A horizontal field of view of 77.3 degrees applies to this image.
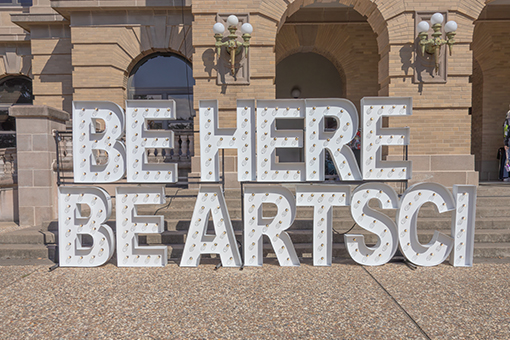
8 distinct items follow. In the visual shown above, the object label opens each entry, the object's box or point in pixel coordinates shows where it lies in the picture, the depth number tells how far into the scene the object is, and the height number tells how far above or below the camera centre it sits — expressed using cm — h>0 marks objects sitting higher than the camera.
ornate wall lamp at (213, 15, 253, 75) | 685 +271
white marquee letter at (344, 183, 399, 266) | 423 -85
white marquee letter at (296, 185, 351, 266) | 426 -61
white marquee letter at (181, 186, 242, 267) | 426 -99
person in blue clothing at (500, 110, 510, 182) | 872 +42
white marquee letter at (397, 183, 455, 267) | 422 -93
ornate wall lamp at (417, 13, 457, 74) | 687 +273
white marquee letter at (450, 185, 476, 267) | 421 -86
